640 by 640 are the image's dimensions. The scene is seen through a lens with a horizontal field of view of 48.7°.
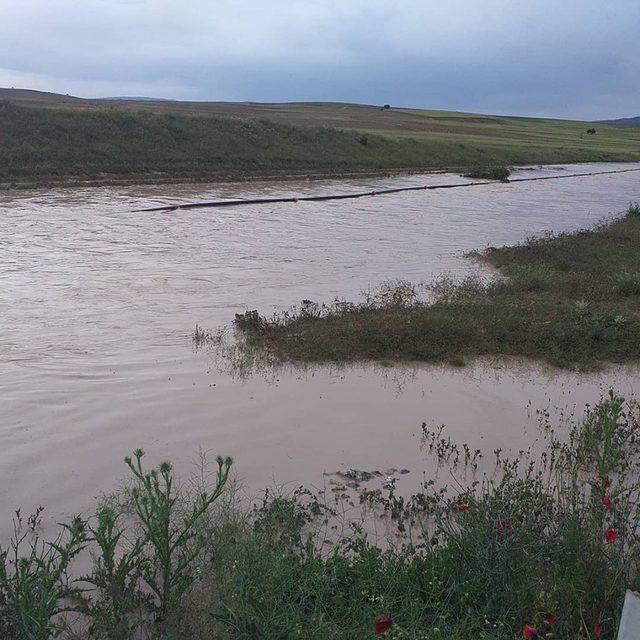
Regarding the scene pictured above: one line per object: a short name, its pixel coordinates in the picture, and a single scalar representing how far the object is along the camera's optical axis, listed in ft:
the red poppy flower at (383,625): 9.62
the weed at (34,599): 10.43
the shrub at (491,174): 117.70
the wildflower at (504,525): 12.59
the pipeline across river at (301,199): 64.69
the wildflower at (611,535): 11.51
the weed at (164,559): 11.69
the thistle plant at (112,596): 11.39
